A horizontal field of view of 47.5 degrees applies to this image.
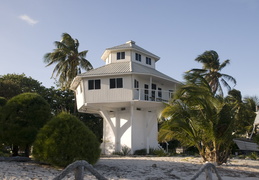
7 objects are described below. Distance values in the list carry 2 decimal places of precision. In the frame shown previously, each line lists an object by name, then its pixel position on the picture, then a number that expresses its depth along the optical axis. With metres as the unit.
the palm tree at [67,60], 36.62
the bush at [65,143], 10.00
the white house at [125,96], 25.47
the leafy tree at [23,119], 11.91
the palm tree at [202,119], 14.91
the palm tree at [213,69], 40.56
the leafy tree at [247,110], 34.72
